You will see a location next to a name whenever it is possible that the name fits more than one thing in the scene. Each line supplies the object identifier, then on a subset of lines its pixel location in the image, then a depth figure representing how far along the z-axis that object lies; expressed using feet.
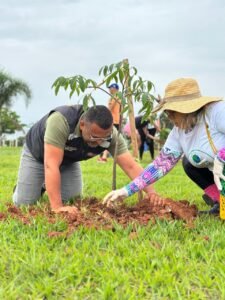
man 12.70
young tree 11.69
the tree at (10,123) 123.65
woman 11.39
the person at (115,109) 30.71
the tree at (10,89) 88.58
